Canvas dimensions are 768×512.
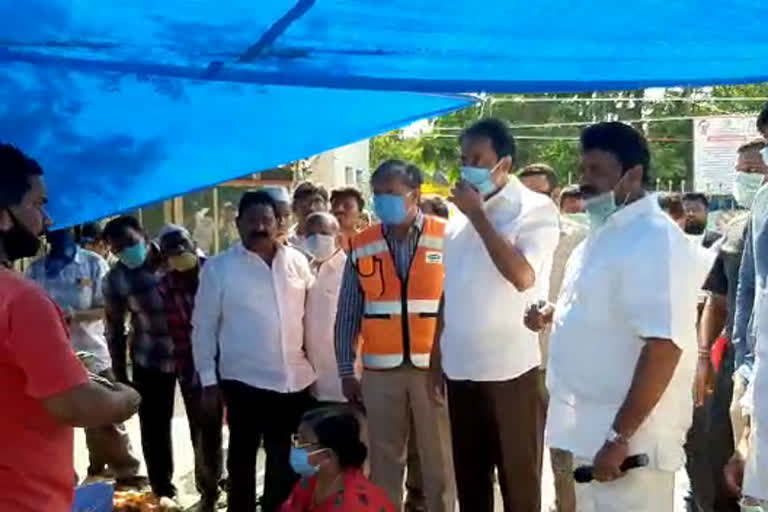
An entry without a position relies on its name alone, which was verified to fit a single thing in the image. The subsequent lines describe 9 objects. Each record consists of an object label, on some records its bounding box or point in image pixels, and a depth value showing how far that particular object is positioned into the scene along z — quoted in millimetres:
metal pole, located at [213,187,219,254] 19562
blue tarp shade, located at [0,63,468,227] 4418
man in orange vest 5598
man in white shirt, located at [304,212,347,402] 6141
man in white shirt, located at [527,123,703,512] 3594
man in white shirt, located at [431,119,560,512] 4930
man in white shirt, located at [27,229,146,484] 7070
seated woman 4742
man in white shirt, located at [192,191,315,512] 6004
